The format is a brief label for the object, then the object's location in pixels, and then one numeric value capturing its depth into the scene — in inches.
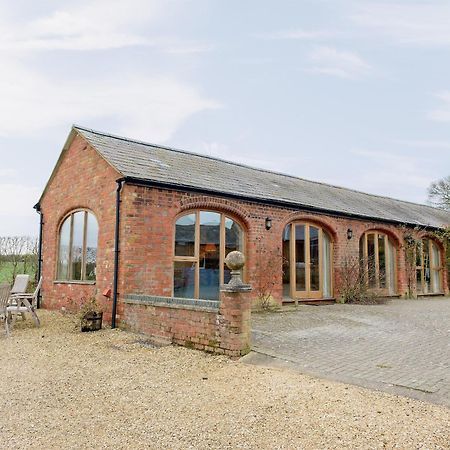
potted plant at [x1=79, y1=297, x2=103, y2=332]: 308.9
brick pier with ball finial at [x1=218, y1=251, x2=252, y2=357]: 214.7
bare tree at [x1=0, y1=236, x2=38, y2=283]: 625.8
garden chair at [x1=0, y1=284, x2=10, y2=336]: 307.4
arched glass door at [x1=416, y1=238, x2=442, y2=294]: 647.8
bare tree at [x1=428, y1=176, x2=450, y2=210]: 1125.1
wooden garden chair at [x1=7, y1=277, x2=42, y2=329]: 321.4
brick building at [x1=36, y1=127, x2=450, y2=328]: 337.7
